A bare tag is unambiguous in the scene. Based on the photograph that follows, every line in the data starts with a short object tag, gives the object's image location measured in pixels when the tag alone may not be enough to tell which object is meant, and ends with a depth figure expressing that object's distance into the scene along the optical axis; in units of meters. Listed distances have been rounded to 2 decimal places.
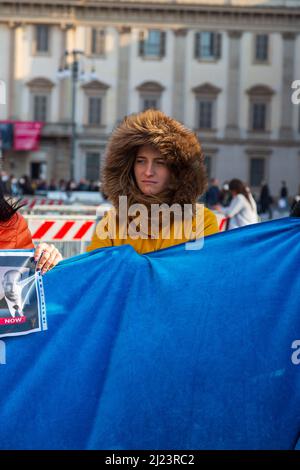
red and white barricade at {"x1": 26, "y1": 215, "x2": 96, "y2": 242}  9.60
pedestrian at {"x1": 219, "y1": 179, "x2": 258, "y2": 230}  11.70
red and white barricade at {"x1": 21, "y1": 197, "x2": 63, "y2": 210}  20.27
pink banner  47.47
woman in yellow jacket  3.82
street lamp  32.44
